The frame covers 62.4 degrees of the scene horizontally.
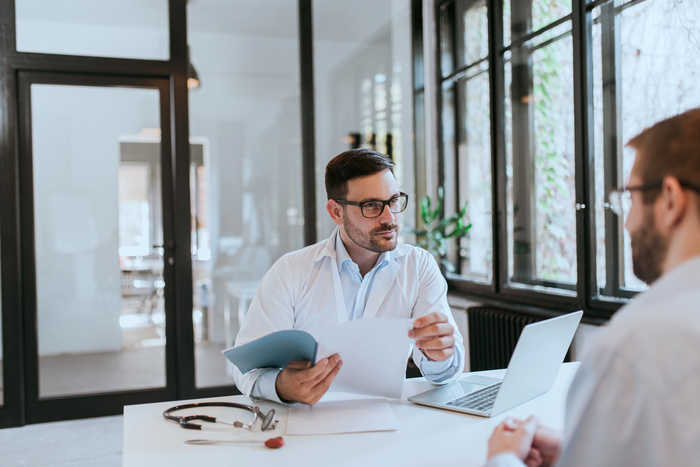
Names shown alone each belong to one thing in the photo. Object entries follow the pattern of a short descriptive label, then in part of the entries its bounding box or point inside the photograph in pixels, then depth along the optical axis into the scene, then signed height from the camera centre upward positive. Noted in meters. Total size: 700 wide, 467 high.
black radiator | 3.36 -0.63
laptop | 1.30 -0.36
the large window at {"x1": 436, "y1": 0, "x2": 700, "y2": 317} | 2.65 +0.59
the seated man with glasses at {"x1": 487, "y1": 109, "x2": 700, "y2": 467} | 0.63 -0.13
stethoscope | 1.30 -0.42
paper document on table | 1.28 -0.43
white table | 1.12 -0.44
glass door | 3.75 +0.01
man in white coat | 1.76 -0.13
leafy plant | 3.92 +0.01
